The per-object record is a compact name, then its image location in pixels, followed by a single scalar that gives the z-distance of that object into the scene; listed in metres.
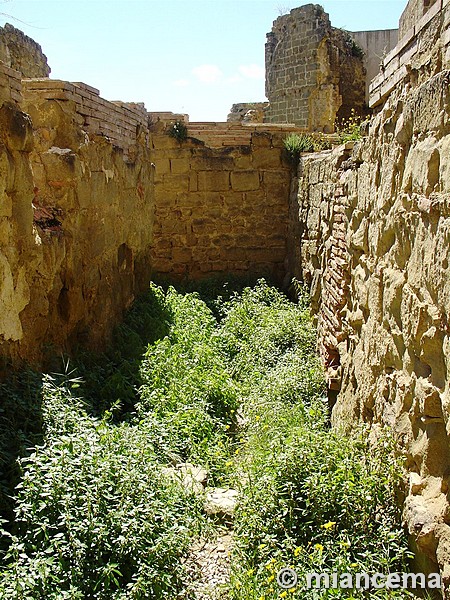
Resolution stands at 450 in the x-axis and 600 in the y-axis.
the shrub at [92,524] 2.51
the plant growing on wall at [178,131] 9.39
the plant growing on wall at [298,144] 9.16
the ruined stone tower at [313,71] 14.73
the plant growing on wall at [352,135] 5.56
